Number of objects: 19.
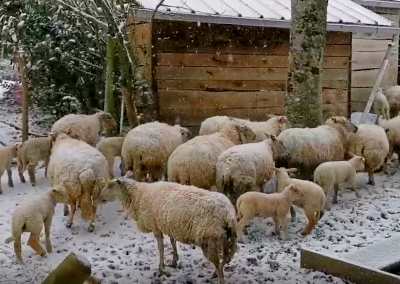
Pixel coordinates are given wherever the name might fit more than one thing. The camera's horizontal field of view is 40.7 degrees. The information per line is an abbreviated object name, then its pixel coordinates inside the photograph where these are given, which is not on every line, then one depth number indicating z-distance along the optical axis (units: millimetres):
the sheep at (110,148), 7734
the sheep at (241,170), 6242
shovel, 12378
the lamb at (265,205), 5734
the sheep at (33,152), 7707
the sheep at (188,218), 4605
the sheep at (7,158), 7655
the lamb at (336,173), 6945
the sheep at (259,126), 8266
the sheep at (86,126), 8034
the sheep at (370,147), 7969
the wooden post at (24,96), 9133
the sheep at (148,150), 7016
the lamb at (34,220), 5316
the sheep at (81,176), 6074
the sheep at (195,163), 6344
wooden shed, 9398
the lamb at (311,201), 6012
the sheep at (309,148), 7531
